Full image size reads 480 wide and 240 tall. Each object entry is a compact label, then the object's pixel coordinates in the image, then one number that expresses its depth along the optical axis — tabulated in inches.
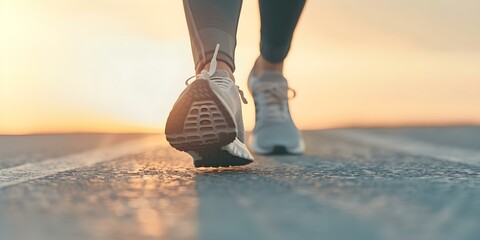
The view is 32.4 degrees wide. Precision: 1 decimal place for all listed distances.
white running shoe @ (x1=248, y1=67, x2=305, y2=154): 134.0
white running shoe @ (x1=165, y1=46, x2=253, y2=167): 80.0
